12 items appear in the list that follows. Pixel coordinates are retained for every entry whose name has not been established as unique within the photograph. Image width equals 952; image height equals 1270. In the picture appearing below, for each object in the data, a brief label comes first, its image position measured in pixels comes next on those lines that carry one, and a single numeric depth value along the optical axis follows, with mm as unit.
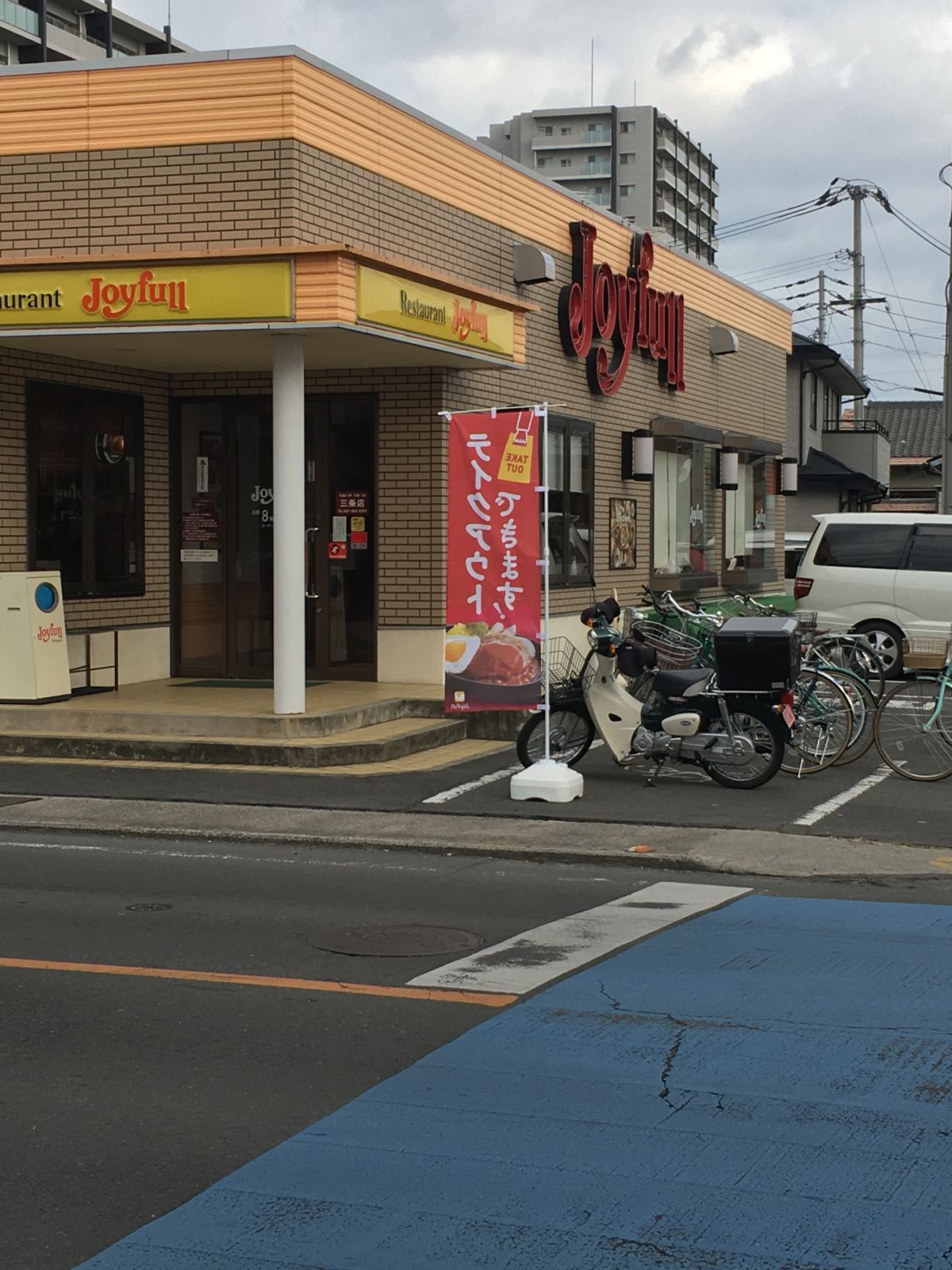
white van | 20797
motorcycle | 12758
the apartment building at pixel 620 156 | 131375
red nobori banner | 12547
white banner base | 12297
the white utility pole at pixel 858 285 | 58906
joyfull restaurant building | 14203
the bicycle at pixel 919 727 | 12844
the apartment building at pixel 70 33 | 75625
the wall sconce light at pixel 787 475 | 29500
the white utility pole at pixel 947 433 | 30109
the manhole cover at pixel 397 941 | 7879
